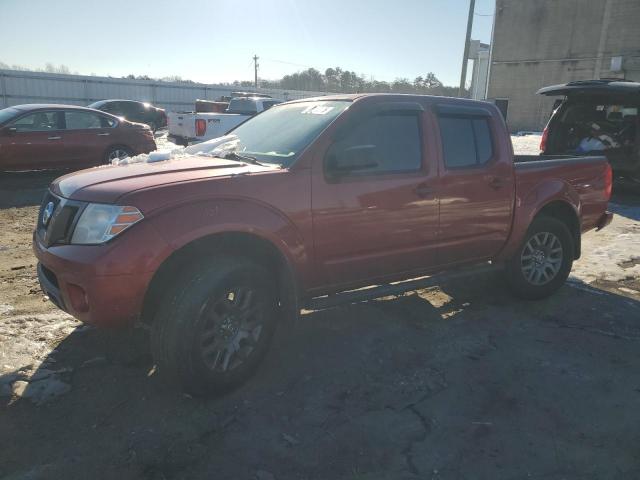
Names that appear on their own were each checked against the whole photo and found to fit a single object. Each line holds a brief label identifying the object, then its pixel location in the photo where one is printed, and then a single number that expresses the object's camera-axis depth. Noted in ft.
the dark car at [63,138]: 30.48
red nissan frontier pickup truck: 9.27
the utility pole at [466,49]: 75.10
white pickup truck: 41.32
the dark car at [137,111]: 68.76
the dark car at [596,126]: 29.68
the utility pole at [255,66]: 257.26
